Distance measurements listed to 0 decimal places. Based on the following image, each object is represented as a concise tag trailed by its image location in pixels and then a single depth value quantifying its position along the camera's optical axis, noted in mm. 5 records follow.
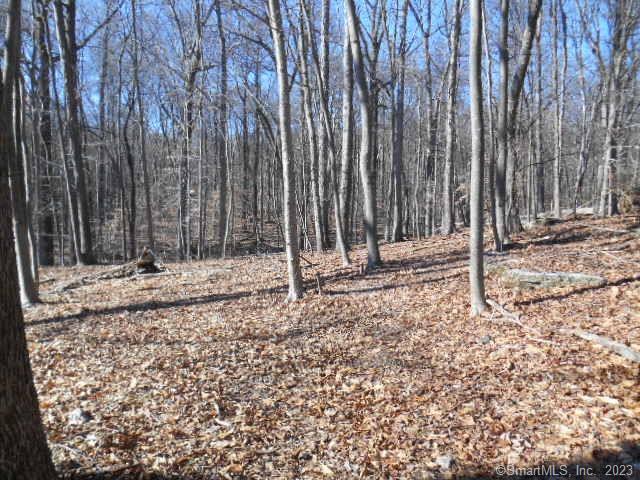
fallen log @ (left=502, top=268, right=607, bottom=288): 6848
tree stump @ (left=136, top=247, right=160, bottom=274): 12383
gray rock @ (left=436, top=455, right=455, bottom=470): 3457
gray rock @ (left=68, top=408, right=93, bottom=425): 4305
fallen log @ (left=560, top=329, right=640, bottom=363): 4547
